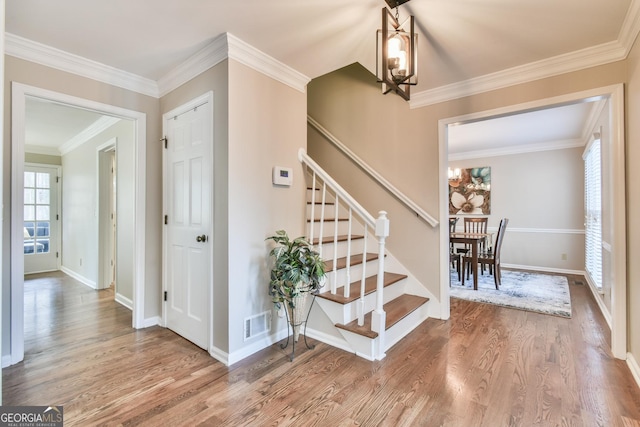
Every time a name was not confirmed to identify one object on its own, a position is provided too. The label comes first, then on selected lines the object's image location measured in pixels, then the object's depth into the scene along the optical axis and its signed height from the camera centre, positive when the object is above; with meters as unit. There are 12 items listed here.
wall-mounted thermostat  2.50 +0.33
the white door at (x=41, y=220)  5.27 -0.06
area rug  3.43 -1.03
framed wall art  6.13 +0.47
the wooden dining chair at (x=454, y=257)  4.60 -0.65
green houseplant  2.25 -0.44
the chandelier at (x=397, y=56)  1.62 +0.85
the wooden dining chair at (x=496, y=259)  4.31 -0.66
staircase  2.29 -0.66
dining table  4.10 -0.38
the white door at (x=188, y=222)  2.40 -0.05
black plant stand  2.35 -0.98
